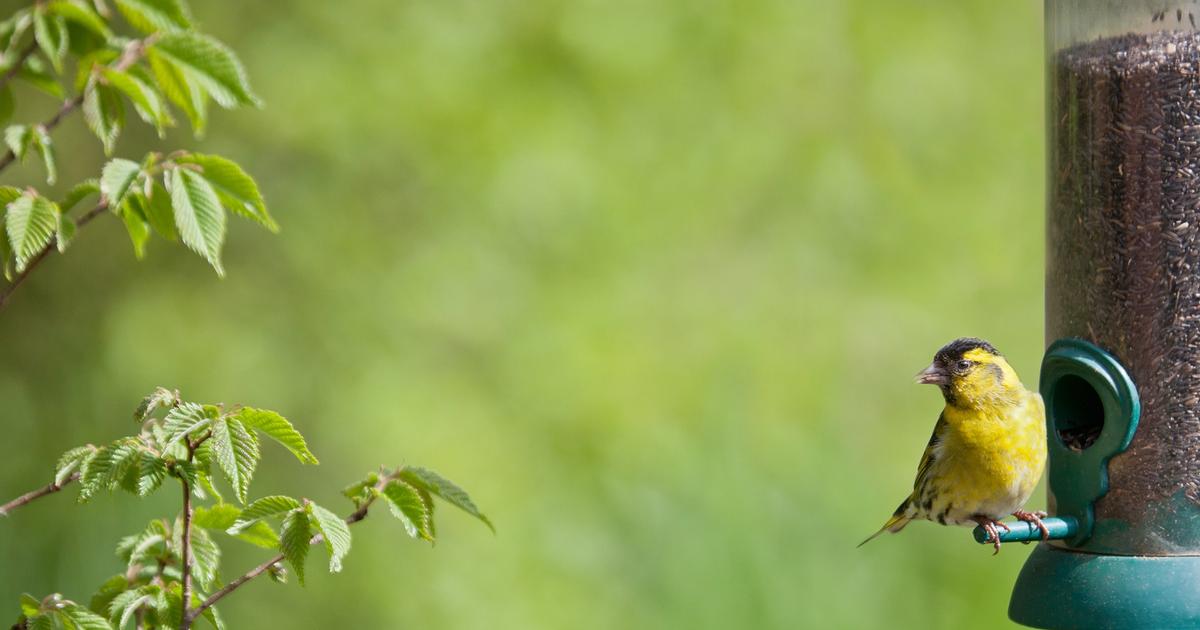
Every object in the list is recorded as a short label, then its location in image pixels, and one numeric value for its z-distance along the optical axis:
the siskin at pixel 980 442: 6.69
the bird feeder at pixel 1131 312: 6.53
